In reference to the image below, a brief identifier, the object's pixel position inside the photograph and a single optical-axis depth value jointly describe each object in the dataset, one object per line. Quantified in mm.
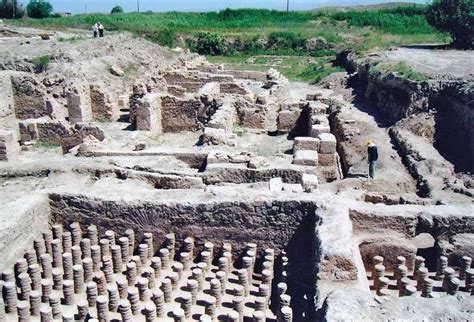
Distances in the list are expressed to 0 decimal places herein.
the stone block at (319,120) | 16120
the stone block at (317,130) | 14959
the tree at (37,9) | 58625
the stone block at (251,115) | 18375
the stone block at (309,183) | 10178
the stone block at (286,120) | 18672
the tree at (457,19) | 32438
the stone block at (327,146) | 13836
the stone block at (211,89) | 19141
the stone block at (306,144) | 13662
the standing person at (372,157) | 12859
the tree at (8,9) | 54562
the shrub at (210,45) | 44219
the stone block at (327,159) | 13938
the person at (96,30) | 30453
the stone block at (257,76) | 28970
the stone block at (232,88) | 22256
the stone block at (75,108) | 18844
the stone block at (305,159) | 11945
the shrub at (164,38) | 41688
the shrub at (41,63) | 22694
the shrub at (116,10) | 68900
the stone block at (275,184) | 9914
